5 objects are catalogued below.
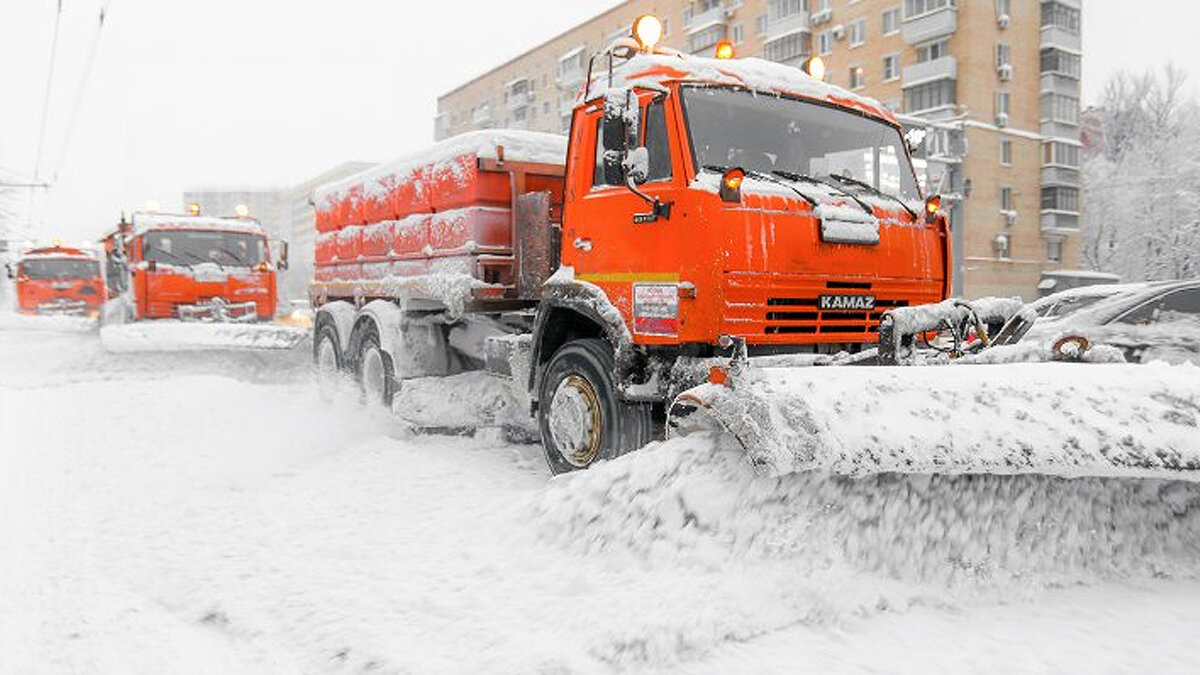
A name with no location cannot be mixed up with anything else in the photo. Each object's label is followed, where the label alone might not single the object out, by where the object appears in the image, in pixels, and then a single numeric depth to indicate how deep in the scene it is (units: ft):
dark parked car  23.53
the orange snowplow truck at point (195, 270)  45.32
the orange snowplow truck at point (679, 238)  15.37
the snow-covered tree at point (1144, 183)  117.50
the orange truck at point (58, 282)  83.20
